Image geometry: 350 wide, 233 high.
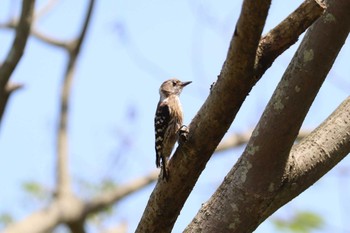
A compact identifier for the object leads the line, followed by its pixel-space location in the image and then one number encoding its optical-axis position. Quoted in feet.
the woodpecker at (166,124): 35.67
